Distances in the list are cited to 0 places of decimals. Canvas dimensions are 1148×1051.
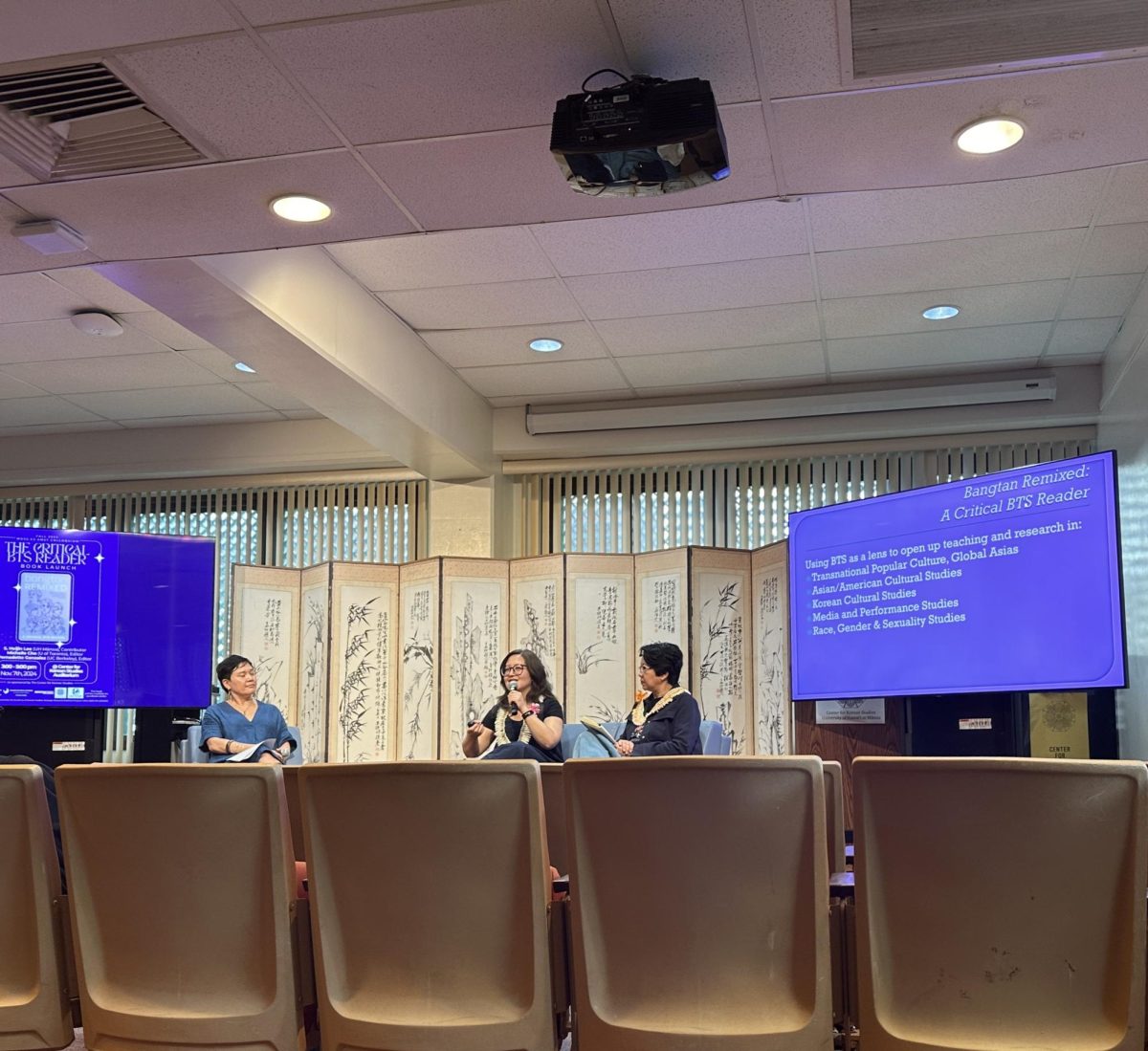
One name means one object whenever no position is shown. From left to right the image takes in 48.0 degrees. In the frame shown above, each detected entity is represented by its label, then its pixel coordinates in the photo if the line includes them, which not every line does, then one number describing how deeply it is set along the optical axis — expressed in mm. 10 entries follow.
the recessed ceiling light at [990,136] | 3727
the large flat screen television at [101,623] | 7137
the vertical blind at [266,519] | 9383
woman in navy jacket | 6039
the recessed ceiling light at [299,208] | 4301
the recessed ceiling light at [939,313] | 7070
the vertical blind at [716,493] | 8500
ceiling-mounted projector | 3447
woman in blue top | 6848
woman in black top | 6266
